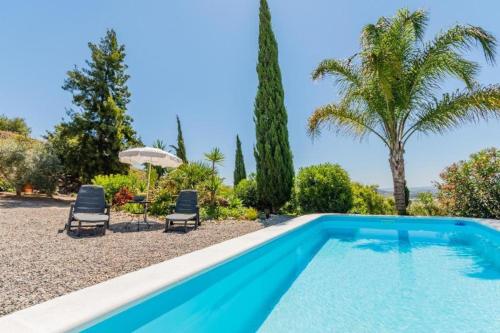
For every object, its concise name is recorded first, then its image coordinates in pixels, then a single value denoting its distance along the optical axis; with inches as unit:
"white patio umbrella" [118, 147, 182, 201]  374.0
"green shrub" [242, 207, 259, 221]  409.4
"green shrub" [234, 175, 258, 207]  534.0
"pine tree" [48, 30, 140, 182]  772.0
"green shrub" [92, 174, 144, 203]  545.0
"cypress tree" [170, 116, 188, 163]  1192.7
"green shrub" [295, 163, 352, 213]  456.8
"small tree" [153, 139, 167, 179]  903.1
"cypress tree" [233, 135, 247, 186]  1106.1
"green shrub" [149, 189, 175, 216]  440.5
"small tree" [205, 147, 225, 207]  492.0
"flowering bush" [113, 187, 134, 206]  506.9
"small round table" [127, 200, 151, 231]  346.8
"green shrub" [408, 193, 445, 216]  447.2
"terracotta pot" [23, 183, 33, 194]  703.9
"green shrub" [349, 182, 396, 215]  506.0
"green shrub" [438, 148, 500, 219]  365.7
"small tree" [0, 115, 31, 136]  1689.3
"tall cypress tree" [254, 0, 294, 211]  481.7
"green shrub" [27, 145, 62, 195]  669.9
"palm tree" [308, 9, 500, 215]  377.4
